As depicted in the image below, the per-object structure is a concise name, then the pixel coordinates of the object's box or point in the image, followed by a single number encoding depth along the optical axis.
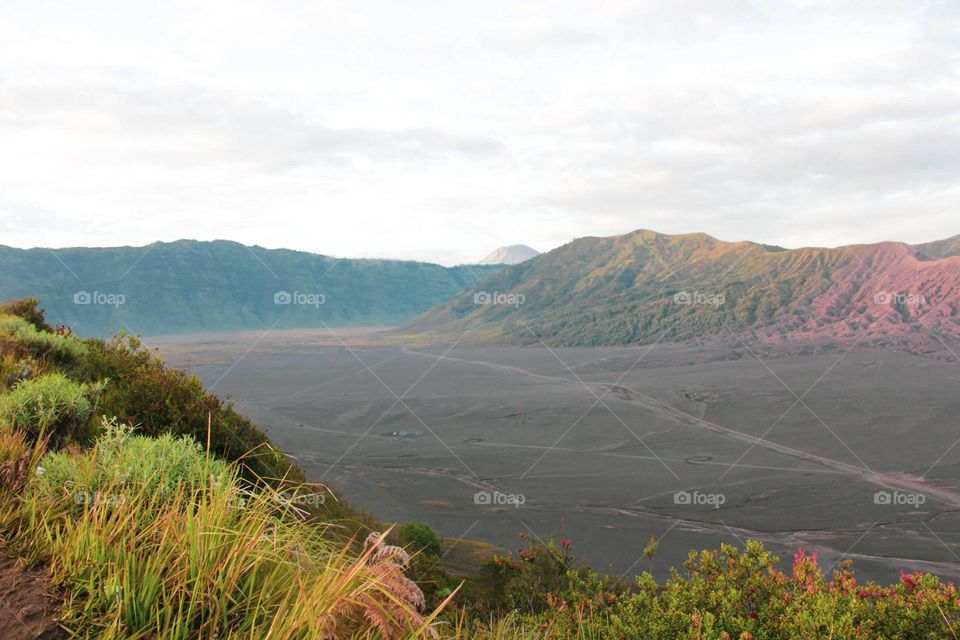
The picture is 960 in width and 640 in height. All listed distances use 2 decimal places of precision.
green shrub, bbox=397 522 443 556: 16.66
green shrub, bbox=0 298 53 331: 12.99
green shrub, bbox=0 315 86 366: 9.27
